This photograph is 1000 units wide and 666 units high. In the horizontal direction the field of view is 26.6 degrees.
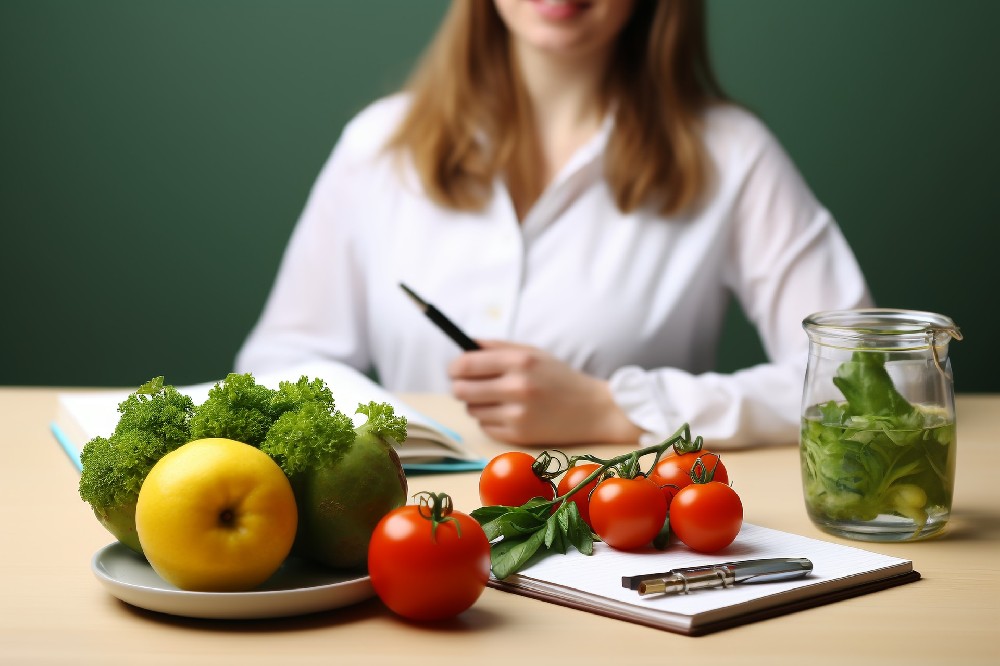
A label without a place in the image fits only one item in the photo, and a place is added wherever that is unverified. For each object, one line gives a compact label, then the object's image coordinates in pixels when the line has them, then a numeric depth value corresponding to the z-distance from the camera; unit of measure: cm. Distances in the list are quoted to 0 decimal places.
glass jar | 120
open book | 144
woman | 195
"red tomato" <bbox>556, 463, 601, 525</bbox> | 120
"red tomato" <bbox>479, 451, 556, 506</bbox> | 122
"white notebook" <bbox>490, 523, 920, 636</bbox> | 107
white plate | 106
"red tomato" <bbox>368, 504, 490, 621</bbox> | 105
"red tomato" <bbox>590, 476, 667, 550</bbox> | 115
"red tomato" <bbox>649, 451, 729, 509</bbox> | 120
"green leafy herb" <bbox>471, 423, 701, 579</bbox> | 115
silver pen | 109
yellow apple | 105
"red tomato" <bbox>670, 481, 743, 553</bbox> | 115
